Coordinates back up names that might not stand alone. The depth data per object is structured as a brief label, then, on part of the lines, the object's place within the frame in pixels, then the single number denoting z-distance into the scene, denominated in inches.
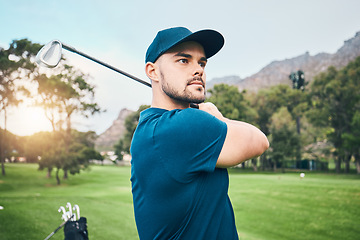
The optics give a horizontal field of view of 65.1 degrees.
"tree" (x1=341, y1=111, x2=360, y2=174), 1118.8
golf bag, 195.9
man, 44.3
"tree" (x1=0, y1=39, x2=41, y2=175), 976.9
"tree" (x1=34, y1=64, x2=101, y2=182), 954.7
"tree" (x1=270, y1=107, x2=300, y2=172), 1328.7
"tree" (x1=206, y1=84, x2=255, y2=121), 1487.5
